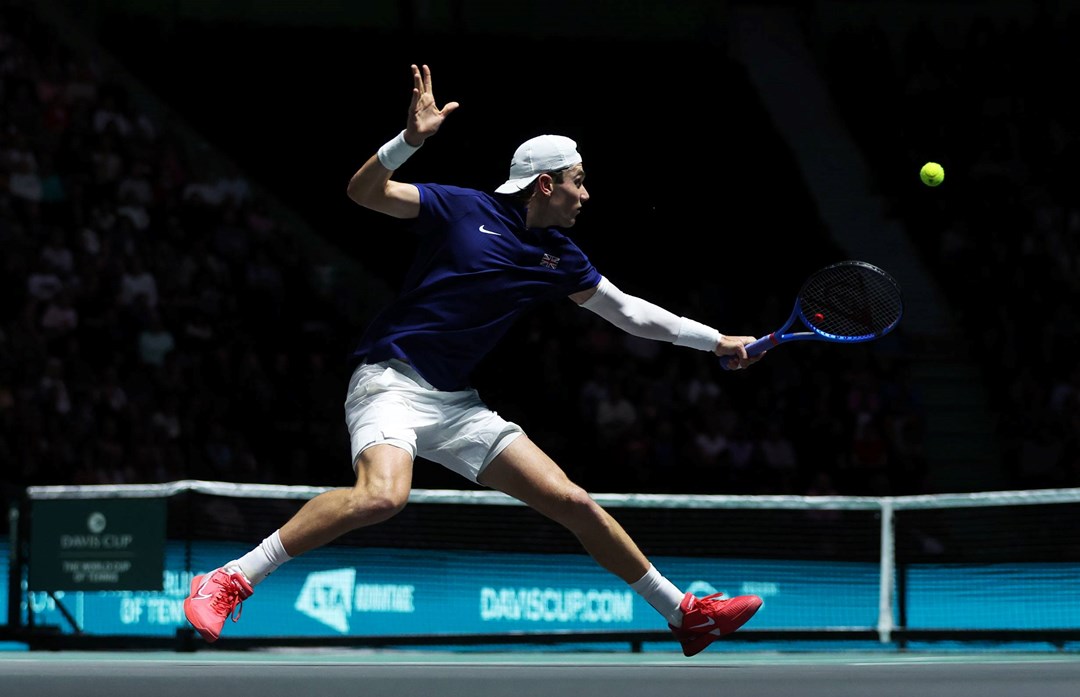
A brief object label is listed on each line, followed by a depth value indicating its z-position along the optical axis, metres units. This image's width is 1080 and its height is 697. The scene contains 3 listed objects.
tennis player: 10.34
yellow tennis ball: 16.19
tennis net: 17.31
